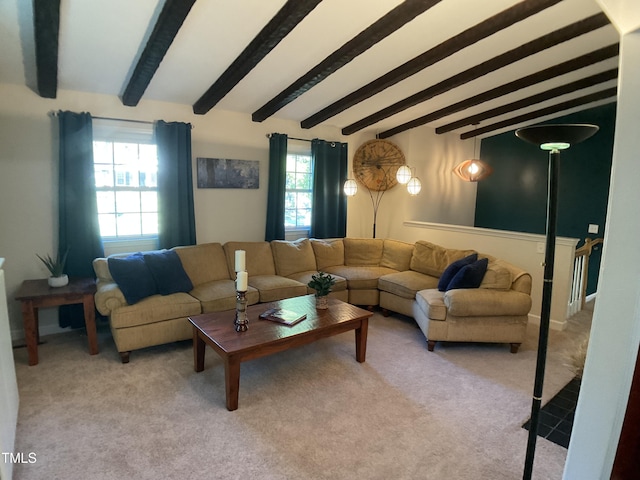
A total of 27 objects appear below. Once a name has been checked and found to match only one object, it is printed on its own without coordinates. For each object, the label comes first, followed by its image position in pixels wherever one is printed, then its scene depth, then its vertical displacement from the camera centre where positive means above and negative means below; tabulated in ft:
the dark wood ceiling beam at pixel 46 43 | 7.38 +3.62
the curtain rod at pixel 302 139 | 15.88 +2.94
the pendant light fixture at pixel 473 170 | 18.44 +2.01
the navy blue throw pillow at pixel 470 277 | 11.37 -2.11
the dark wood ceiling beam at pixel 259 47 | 8.05 +4.07
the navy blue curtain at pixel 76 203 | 11.02 -0.05
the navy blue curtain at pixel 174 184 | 12.62 +0.69
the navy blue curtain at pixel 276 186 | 15.11 +0.81
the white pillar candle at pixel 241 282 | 8.31 -1.78
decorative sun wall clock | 18.10 +2.19
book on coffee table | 9.33 -2.92
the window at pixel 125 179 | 12.06 +0.79
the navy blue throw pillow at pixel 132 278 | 10.10 -2.15
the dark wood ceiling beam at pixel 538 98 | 13.52 +4.76
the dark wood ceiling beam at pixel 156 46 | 7.67 +3.82
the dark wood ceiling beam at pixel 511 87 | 11.68 +4.67
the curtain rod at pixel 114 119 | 10.98 +2.71
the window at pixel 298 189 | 16.46 +0.75
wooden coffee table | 7.86 -3.06
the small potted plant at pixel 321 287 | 10.24 -2.27
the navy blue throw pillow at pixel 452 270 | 12.09 -2.05
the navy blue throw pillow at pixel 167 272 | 10.92 -2.14
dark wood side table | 9.52 -2.70
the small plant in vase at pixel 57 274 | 10.40 -2.12
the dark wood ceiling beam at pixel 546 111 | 15.36 +4.78
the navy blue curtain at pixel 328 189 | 16.38 +0.78
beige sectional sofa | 10.16 -2.72
